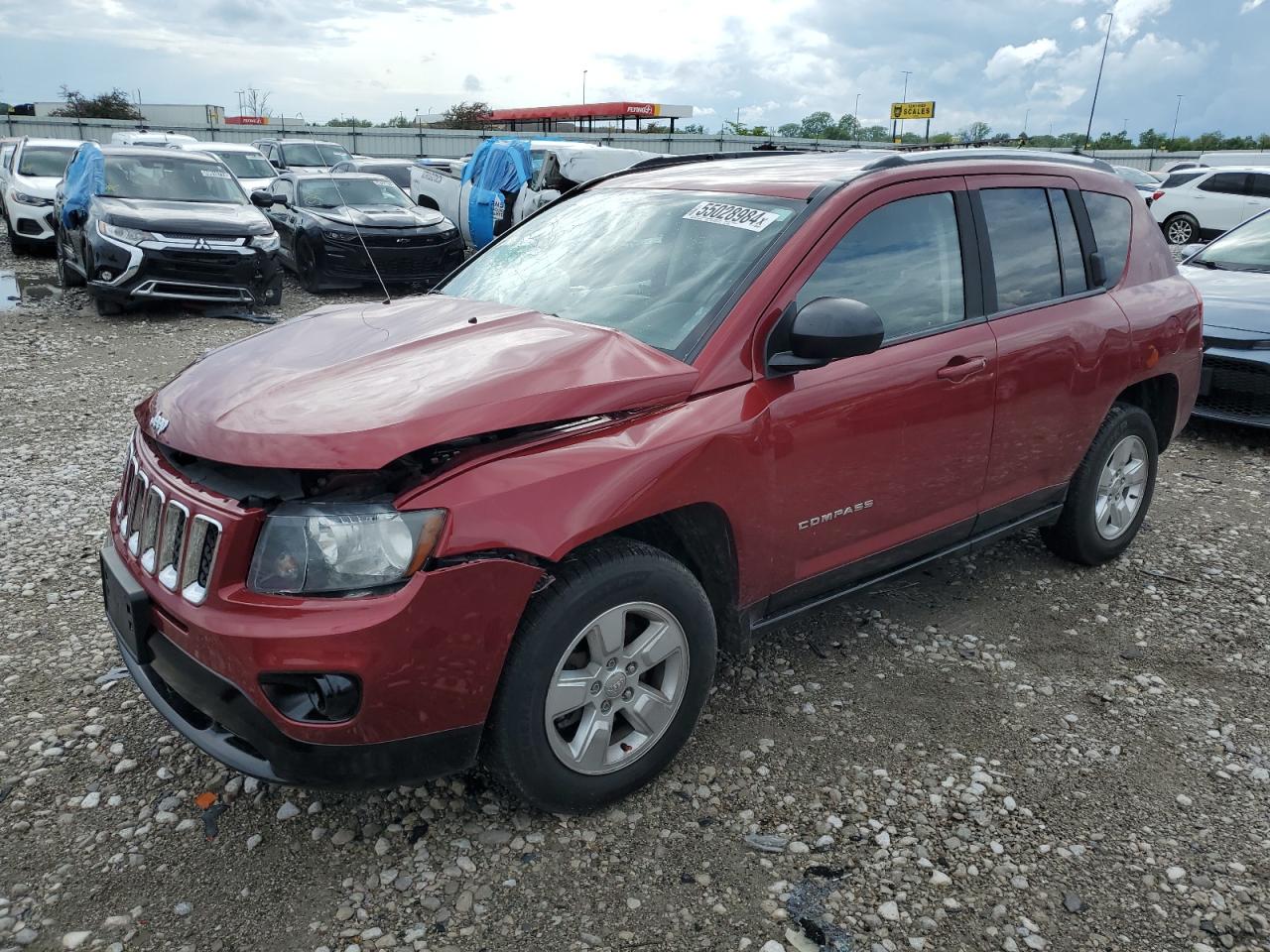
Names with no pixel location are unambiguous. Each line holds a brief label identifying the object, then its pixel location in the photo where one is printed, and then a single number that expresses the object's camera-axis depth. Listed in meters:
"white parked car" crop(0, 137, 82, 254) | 14.34
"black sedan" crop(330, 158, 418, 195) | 21.08
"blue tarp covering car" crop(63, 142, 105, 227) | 10.61
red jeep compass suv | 2.32
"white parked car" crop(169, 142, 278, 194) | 16.12
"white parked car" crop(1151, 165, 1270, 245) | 18.31
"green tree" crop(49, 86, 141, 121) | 49.97
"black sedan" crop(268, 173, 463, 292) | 12.29
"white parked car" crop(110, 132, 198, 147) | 16.17
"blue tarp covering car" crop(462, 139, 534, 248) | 14.88
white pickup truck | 14.16
